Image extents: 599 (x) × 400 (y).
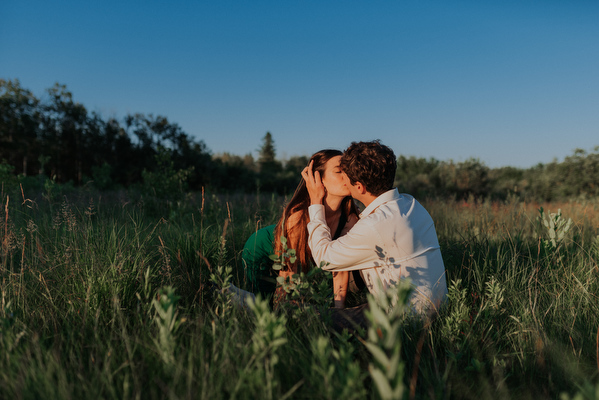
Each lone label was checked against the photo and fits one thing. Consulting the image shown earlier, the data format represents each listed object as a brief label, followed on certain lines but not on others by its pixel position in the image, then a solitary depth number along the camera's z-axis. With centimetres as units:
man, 234
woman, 286
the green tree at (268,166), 2412
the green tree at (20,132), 2191
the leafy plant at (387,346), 89
